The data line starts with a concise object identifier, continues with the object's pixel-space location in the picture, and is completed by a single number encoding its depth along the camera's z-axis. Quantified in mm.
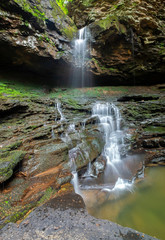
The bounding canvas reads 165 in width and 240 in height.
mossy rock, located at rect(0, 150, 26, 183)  2248
